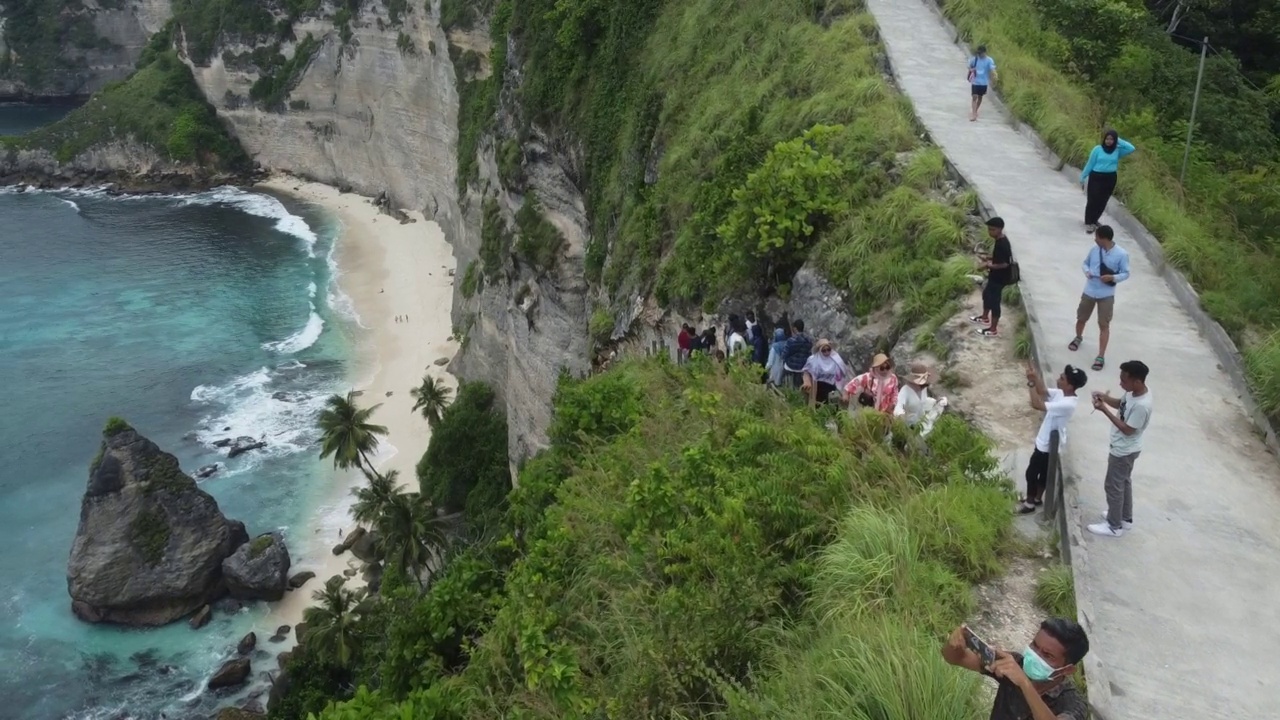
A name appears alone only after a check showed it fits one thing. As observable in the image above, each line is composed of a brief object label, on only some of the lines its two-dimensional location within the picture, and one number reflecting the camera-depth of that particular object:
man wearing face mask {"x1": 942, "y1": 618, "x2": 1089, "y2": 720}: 5.16
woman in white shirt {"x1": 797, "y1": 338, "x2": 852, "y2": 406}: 11.59
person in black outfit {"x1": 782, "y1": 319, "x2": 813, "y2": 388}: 12.44
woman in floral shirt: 10.36
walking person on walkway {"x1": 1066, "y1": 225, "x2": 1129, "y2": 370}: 10.64
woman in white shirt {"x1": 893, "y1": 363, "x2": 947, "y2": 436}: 9.98
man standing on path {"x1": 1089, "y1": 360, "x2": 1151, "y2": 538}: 7.84
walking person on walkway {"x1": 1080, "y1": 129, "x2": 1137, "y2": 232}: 13.12
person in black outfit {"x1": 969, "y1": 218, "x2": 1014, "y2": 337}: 11.33
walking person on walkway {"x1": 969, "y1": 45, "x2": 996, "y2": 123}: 17.50
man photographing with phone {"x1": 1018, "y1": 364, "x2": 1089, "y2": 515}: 8.48
